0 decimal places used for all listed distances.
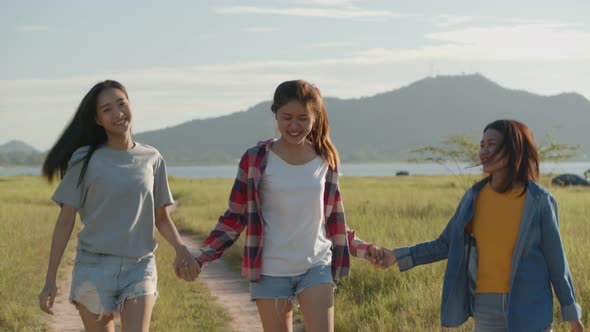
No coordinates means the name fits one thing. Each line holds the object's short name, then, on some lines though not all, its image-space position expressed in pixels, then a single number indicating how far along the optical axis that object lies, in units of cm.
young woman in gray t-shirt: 435
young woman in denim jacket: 406
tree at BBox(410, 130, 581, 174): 1630
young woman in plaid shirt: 445
